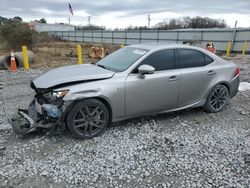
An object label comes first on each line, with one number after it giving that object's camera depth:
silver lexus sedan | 3.68
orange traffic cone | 9.87
